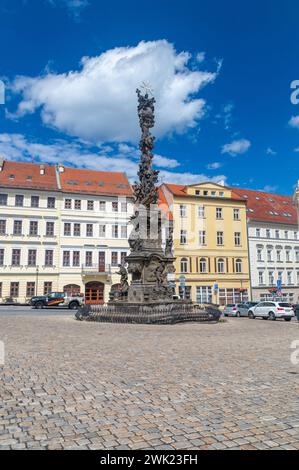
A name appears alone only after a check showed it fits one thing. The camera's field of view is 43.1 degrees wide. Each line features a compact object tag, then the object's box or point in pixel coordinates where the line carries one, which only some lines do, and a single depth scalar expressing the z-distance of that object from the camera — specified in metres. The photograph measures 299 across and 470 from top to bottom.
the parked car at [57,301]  37.59
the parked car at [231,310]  33.47
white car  27.58
